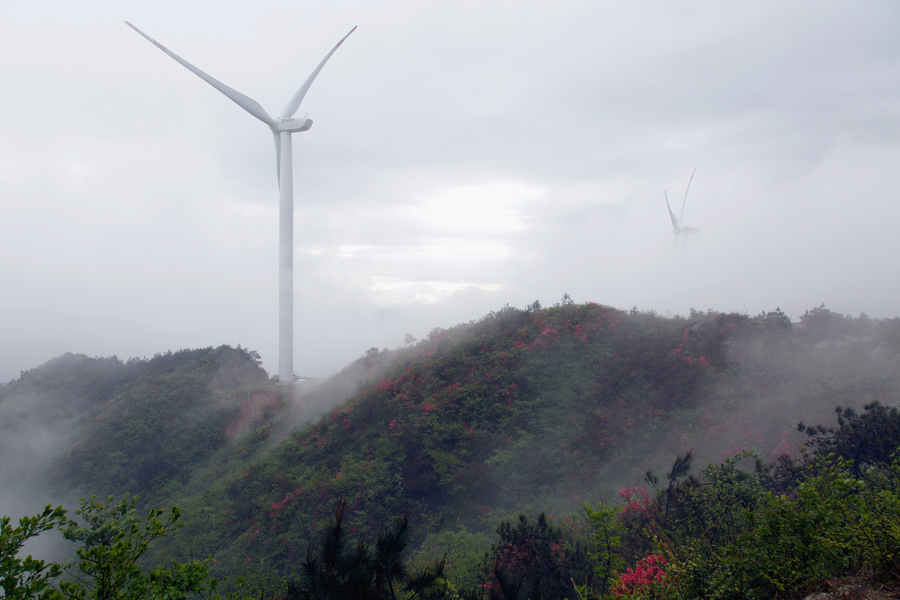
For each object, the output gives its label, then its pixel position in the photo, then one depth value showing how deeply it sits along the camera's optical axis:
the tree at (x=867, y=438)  10.30
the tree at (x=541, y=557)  9.55
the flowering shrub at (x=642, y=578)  6.03
